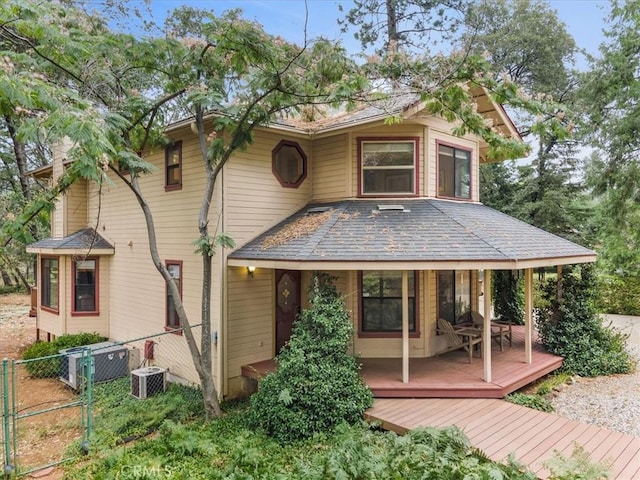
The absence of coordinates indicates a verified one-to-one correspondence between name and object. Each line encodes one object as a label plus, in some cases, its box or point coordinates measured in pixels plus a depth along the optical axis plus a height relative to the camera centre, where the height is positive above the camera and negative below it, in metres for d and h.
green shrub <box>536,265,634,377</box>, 9.03 -2.12
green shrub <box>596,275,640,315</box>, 16.66 -2.26
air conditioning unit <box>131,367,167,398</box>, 8.56 -3.04
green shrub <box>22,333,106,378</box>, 10.77 -2.99
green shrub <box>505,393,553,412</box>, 7.05 -2.83
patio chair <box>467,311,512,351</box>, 9.52 -2.13
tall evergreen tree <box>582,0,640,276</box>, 14.27 +4.45
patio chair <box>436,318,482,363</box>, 8.70 -2.04
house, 7.68 +0.09
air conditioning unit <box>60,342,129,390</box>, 9.46 -3.02
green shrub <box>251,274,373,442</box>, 6.37 -2.32
